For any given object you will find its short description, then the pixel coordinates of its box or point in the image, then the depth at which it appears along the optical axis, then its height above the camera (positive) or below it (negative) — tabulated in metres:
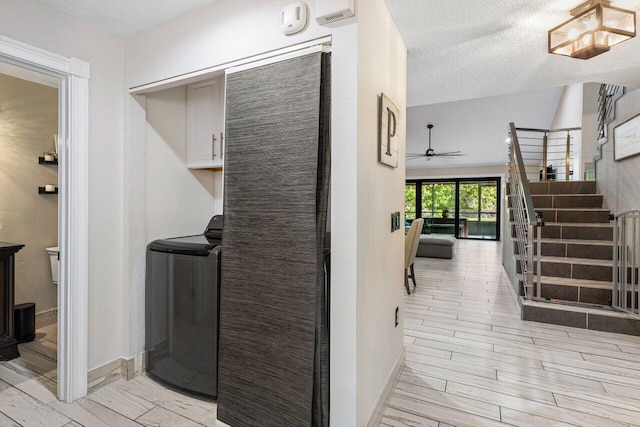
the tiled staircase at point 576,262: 3.19 -0.57
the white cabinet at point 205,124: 2.44 +0.64
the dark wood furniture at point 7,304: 2.57 -0.76
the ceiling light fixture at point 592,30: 2.00 +1.14
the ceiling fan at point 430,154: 8.06 +1.51
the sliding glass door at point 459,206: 10.91 +0.15
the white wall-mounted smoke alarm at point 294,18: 1.61 +0.93
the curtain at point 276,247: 1.55 -0.19
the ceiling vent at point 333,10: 1.43 +0.87
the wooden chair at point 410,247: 4.34 -0.48
